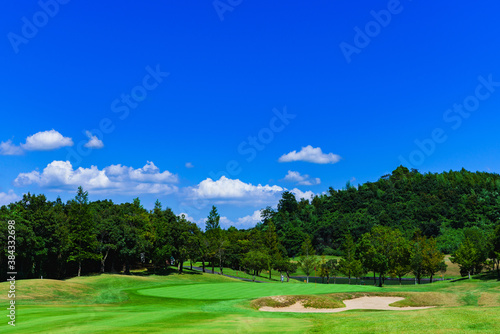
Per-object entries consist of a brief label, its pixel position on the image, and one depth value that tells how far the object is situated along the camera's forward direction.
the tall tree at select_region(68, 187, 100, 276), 78.59
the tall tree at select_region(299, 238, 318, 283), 112.88
